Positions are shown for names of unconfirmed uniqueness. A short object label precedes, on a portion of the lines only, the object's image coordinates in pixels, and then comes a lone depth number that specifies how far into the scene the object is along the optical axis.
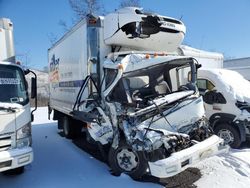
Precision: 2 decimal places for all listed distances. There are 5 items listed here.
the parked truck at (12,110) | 3.25
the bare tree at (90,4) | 18.71
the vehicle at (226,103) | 5.13
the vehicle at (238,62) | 20.65
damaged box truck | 3.27
